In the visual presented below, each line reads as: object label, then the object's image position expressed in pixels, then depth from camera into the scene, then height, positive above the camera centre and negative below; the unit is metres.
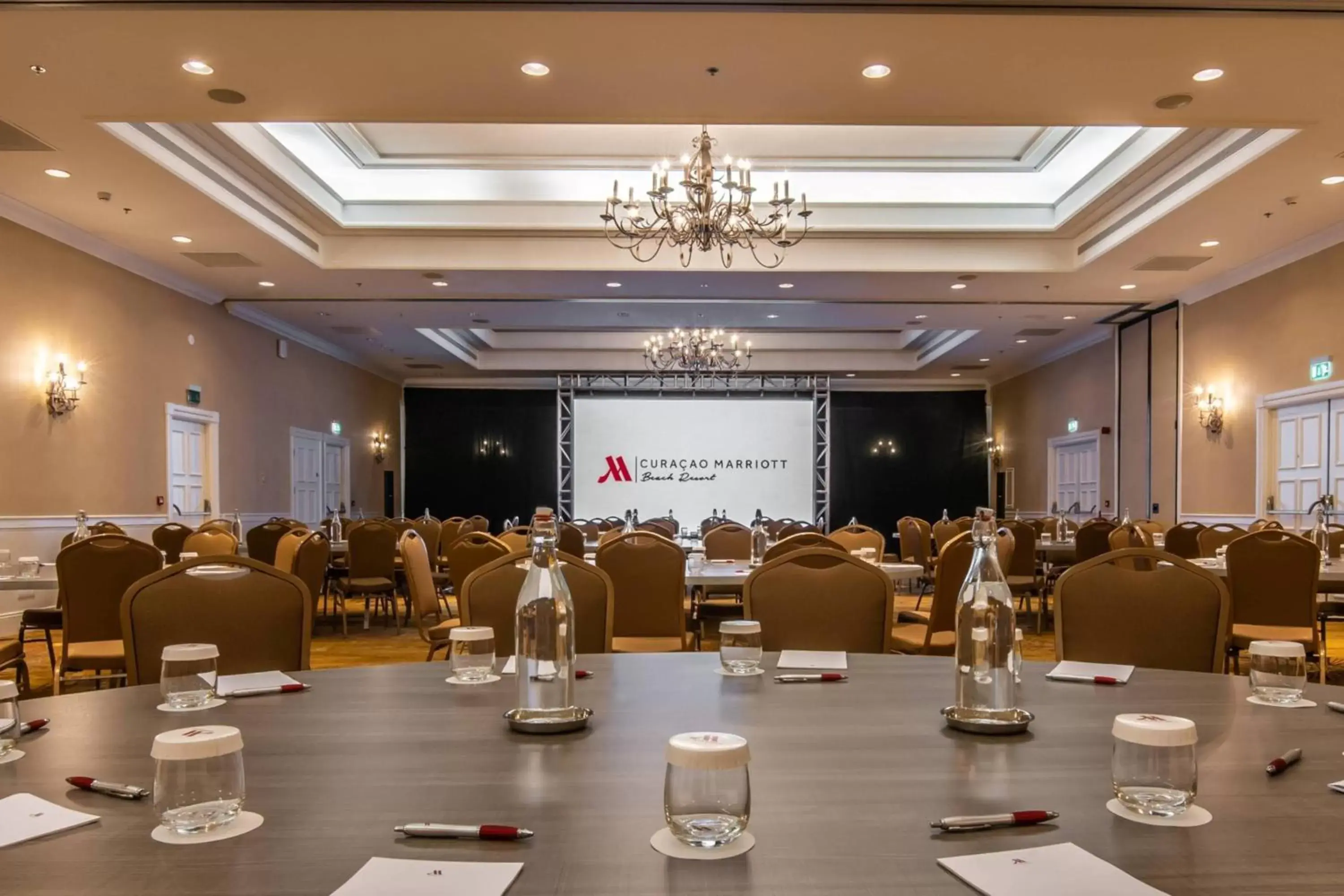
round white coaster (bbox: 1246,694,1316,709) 1.59 -0.37
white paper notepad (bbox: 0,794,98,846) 0.99 -0.36
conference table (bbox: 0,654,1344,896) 0.88 -0.36
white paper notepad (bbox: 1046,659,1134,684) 1.84 -0.38
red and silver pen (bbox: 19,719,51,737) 1.44 -0.37
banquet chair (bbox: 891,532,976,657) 4.11 -0.55
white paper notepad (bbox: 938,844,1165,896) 0.84 -0.35
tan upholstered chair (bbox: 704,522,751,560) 6.70 -0.49
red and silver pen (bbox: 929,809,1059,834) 0.99 -0.35
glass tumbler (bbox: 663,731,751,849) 0.95 -0.31
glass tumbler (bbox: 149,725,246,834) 0.99 -0.32
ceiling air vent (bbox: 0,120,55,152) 5.89 +2.01
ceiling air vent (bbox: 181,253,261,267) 9.08 +1.95
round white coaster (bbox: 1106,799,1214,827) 1.01 -0.36
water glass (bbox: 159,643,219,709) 1.59 -0.33
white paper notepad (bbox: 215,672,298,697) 1.74 -0.38
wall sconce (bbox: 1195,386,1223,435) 10.05 +0.63
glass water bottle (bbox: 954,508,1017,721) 1.46 -0.27
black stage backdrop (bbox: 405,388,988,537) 18.16 +0.31
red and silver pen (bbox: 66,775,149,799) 1.11 -0.36
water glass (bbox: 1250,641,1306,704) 1.62 -0.33
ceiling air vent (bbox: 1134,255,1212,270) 9.12 +1.95
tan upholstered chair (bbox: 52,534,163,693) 4.14 -0.48
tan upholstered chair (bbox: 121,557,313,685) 2.35 -0.35
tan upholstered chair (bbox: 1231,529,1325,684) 4.32 -0.52
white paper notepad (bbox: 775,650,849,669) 1.99 -0.39
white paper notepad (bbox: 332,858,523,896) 0.84 -0.36
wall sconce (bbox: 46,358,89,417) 8.05 +0.66
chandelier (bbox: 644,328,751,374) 13.19 +1.64
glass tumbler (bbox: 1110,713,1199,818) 1.03 -0.31
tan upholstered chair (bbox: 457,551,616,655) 2.74 -0.36
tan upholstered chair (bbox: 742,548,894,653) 2.84 -0.39
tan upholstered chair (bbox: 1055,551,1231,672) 2.43 -0.35
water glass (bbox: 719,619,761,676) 1.92 -0.34
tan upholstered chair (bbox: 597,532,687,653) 4.20 -0.51
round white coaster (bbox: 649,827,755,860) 0.92 -0.36
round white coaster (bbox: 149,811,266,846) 0.97 -0.36
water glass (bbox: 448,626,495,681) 1.85 -0.34
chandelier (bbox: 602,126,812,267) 6.61 +1.87
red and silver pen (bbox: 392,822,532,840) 0.96 -0.35
